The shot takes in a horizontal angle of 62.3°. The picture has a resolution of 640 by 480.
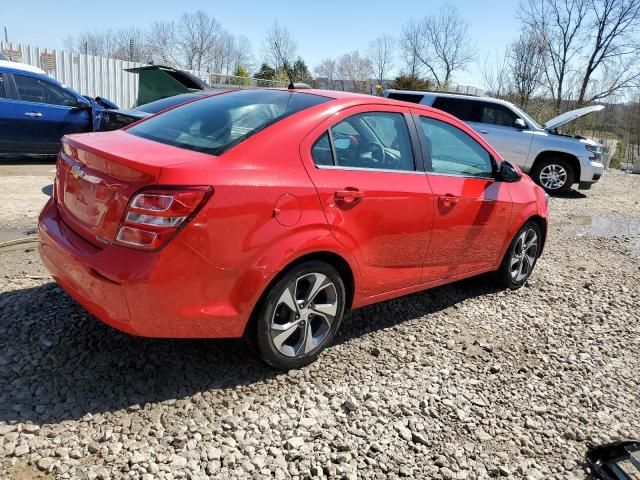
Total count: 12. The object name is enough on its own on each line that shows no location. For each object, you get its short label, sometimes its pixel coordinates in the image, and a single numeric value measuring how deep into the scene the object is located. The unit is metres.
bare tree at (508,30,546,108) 27.58
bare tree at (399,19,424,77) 42.22
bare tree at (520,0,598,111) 30.85
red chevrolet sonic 2.54
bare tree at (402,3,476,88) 41.75
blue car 9.16
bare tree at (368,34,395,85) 42.14
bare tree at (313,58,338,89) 46.56
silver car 11.55
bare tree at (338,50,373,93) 44.19
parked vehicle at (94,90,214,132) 7.82
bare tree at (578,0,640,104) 34.16
